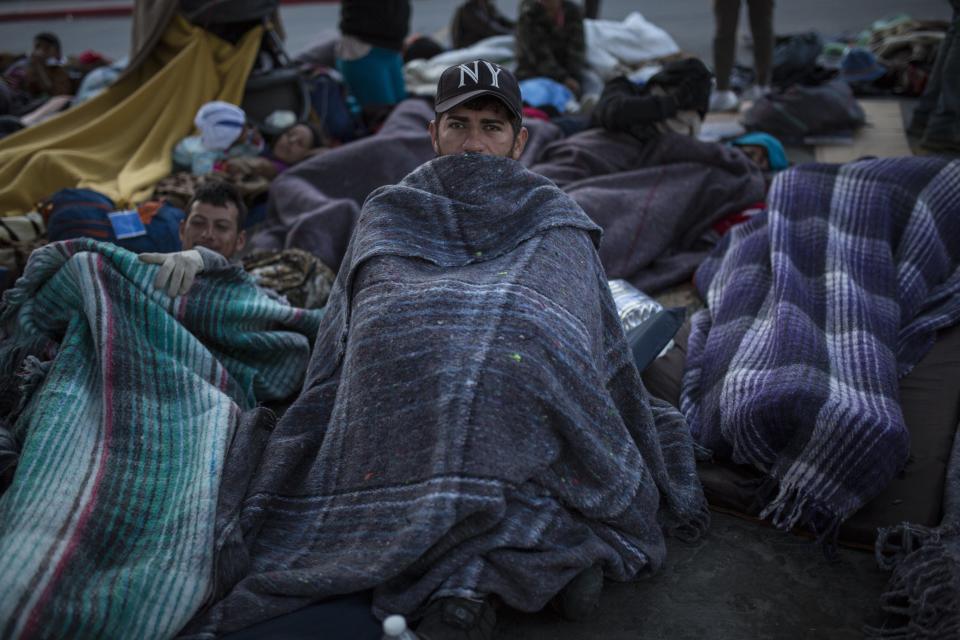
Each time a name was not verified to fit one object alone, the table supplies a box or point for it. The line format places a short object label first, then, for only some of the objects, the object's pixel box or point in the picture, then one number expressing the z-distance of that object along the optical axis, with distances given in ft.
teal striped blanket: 4.91
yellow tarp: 12.72
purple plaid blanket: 6.17
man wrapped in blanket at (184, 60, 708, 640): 5.12
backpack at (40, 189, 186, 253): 10.64
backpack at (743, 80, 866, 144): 15.29
